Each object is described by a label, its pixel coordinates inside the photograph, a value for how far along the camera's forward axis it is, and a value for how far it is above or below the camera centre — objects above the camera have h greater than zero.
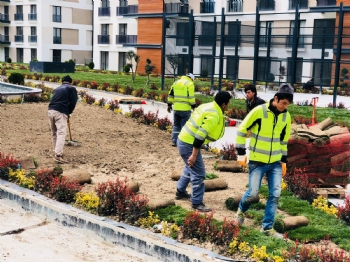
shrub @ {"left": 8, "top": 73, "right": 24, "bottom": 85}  25.83 -1.07
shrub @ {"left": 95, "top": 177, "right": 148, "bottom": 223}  7.18 -1.94
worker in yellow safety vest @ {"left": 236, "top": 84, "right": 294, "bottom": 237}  6.64 -1.06
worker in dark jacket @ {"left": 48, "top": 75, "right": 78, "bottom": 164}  10.76 -1.05
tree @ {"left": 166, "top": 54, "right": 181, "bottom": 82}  27.92 +0.04
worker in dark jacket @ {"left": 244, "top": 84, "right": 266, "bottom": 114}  9.77 -0.62
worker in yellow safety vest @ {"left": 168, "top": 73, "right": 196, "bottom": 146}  12.66 -0.87
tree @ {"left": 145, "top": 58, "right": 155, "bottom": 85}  30.03 -0.44
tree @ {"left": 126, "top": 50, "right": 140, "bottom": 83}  32.46 +0.23
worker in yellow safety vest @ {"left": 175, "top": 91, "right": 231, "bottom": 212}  7.23 -1.04
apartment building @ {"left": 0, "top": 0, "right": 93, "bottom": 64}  61.78 +3.24
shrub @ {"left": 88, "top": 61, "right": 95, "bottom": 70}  52.80 -0.63
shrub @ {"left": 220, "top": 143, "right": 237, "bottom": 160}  11.28 -1.92
